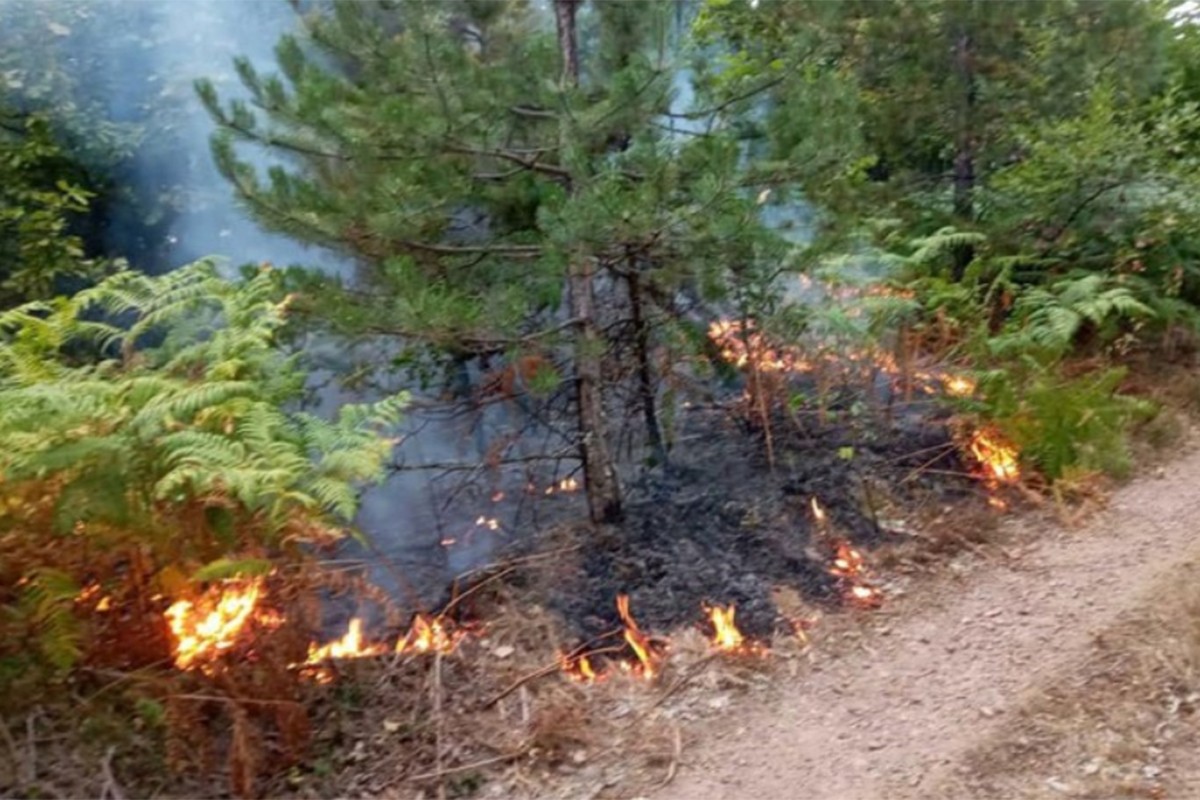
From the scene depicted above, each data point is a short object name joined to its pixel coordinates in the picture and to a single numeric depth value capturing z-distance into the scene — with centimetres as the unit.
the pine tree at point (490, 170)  528
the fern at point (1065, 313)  770
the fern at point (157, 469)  418
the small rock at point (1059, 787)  418
